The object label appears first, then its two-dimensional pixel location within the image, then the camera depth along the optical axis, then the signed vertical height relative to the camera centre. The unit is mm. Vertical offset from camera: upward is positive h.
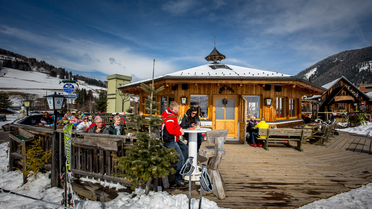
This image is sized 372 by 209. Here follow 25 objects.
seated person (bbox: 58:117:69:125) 10712 -1001
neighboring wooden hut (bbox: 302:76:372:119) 22700 +1758
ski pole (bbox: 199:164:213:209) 2081 -998
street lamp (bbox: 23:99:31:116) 13147 +230
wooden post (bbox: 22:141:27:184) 4328 -1406
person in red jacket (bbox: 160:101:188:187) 3252 -468
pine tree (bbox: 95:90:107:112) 24214 +340
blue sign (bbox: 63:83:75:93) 11984 +1436
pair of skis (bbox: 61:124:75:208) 3045 -1123
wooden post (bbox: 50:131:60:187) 4043 -1345
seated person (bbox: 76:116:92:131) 7439 -803
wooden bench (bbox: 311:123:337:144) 7561 -1086
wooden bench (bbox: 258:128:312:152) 6342 -898
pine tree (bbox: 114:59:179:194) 2697 -843
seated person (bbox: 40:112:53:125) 10125 -869
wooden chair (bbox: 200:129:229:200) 3129 -907
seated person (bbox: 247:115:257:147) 7178 -967
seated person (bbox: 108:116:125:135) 4746 -616
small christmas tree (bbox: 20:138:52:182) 4262 -1383
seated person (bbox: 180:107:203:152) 4412 -289
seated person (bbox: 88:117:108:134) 4727 -614
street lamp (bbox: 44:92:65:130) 4477 +161
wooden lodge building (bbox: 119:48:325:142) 7891 +881
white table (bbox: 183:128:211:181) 3762 -921
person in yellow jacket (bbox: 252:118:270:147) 6957 -674
